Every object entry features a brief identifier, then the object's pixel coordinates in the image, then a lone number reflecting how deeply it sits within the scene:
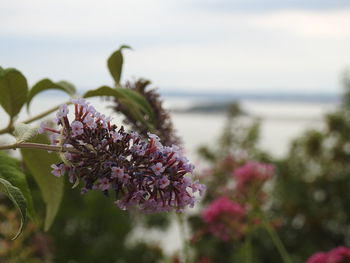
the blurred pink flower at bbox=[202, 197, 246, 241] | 1.74
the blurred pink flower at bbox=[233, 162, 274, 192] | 1.73
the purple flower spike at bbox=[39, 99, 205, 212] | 0.57
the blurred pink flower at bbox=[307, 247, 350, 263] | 1.38
